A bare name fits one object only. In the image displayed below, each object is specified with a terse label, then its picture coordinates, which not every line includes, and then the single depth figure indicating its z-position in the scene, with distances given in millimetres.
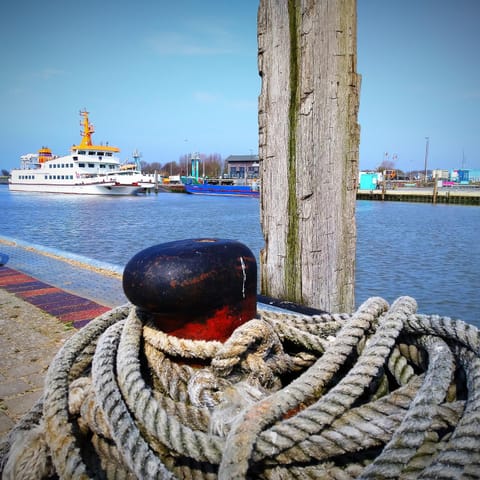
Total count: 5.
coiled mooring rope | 1203
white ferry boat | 42188
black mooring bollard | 1537
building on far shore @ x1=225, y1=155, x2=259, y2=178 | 89438
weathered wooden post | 2699
